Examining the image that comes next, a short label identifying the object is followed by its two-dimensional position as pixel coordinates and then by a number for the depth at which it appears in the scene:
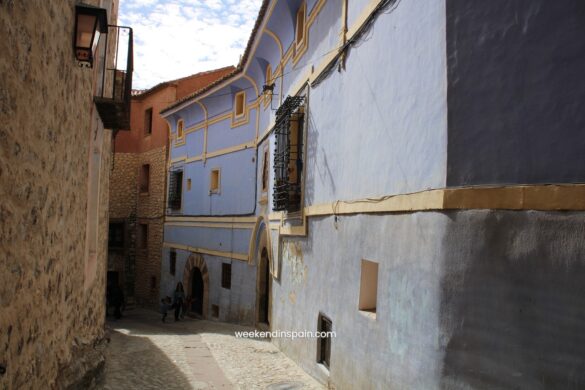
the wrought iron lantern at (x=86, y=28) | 4.68
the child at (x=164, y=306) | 16.80
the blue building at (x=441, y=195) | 3.62
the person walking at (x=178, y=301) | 17.22
